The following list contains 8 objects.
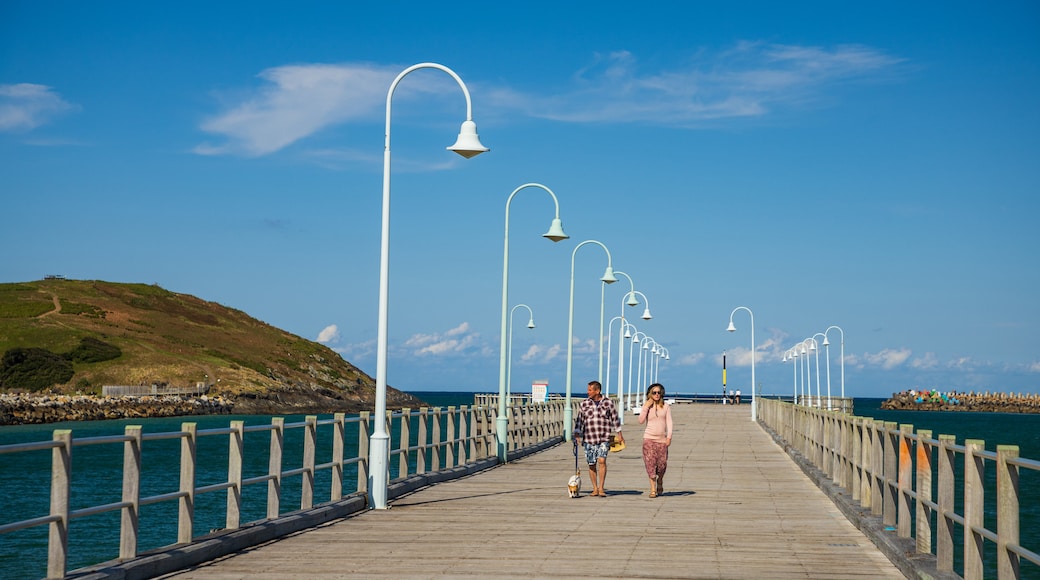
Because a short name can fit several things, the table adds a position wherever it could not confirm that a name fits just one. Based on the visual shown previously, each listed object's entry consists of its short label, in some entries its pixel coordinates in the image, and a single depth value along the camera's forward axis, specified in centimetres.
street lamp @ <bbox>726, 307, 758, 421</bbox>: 6800
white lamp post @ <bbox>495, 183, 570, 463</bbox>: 2906
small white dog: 1983
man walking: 2055
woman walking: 2005
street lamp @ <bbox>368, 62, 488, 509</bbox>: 1767
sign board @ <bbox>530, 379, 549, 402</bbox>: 5312
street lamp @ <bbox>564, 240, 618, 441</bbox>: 4291
